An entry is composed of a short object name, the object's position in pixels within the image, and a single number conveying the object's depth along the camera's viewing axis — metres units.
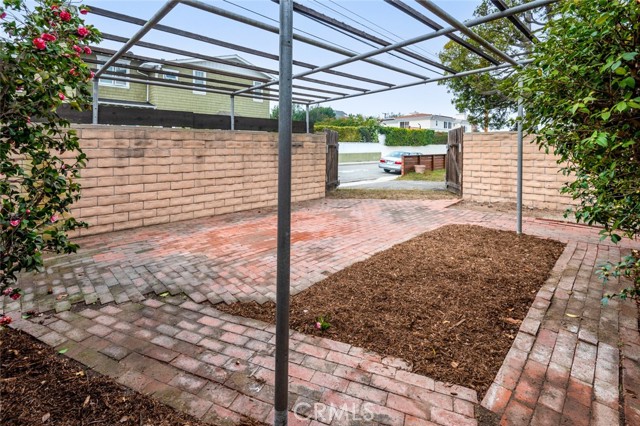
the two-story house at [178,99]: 15.89
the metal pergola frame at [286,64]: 1.41
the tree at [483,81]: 12.03
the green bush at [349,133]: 29.12
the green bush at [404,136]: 31.53
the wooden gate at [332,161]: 10.54
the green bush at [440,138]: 33.66
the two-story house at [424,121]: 50.69
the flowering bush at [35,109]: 1.81
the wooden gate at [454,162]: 9.91
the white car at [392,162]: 19.27
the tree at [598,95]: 1.85
